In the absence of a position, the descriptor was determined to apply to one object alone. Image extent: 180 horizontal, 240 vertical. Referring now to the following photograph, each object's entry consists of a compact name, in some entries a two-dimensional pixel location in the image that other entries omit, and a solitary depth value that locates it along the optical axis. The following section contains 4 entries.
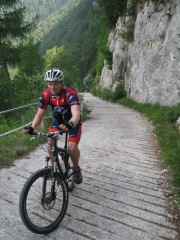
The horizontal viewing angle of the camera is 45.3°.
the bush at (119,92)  21.09
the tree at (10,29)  14.01
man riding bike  3.61
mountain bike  3.06
